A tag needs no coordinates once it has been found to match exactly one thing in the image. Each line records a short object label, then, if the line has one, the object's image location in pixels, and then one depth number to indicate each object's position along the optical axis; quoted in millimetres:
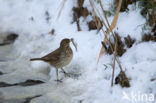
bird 9047
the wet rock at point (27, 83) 8655
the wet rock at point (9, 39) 11711
